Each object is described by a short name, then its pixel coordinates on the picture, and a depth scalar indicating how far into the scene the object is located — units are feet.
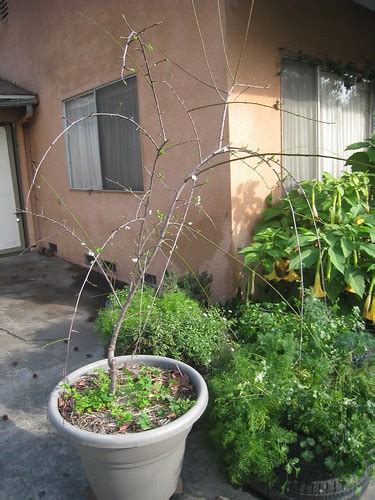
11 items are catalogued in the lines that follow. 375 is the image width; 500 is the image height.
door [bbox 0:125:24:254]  24.25
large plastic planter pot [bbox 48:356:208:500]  5.65
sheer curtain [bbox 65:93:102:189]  18.22
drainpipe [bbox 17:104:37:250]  22.99
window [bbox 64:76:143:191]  15.90
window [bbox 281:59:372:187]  13.66
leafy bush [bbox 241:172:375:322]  9.41
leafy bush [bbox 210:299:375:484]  6.30
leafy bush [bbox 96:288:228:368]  8.59
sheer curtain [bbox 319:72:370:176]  14.96
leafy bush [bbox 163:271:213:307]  11.43
